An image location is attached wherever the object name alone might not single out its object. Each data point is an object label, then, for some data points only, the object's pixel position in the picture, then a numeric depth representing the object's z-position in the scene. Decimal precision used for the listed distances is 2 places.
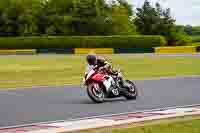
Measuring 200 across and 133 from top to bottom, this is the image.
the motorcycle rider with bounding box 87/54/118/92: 15.01
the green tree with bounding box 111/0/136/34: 81.19
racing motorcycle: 14.89
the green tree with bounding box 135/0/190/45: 87.14
